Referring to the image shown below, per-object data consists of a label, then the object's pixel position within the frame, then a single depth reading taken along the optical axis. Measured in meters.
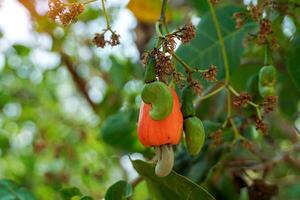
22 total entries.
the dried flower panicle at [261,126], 0.90
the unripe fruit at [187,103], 0.86
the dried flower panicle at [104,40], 0.86
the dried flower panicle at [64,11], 0.83
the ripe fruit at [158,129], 0.80
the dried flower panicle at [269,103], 0.90
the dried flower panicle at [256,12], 0.94
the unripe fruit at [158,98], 0.79
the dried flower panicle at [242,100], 0.92
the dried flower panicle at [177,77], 0.84
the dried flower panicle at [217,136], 0.96
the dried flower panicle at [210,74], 0.87
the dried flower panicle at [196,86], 0.87
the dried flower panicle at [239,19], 0.99
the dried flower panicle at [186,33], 0.84
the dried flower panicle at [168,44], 0.83
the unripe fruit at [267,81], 0.93
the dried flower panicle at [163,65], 0.81
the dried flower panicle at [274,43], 0.97
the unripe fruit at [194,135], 0.83
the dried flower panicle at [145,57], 0.83
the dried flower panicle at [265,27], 0.94
